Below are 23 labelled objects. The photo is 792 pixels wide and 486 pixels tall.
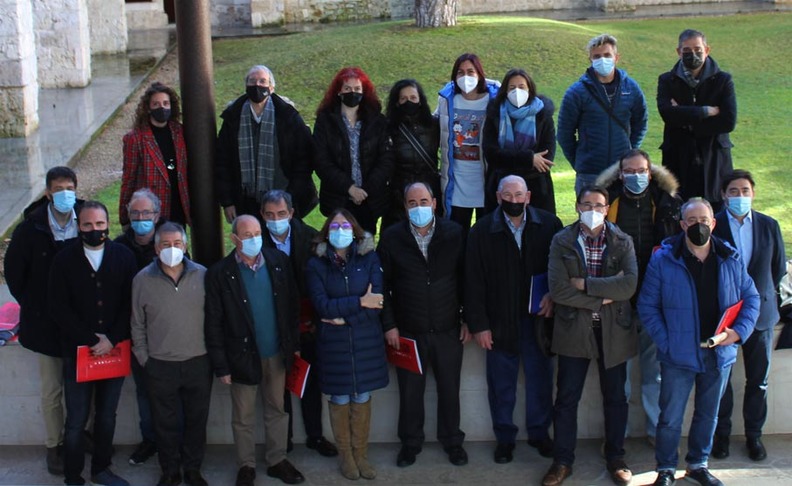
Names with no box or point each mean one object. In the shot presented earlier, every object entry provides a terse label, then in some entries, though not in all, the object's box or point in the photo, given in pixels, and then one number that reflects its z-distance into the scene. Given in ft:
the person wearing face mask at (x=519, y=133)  25.34
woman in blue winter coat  22.66
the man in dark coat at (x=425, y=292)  23.29
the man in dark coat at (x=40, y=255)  22.66
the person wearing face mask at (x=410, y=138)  25.89
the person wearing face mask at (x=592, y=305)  22.33
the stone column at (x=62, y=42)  58.65
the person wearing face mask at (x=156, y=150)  25.17
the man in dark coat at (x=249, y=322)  22.22
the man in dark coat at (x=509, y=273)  23.27
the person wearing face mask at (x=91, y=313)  21.94
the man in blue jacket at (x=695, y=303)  21.77
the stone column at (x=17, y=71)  48.24
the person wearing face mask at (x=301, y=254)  23.19
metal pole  24.58
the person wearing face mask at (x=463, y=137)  26.14
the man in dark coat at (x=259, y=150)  25.62
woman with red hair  25.72
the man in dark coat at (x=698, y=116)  26.03
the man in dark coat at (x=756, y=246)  22.84
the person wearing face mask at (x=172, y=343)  21.98
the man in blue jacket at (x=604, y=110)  26.35
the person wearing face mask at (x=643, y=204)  23.57
